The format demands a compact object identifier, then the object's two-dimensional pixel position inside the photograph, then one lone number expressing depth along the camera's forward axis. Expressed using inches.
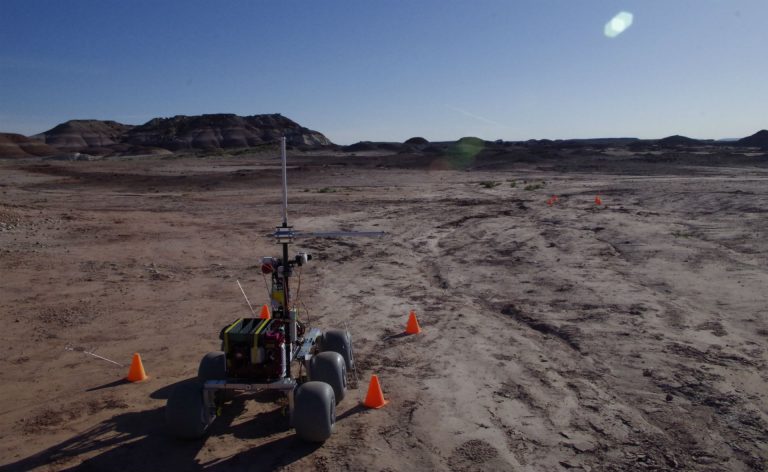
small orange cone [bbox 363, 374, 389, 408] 250.8
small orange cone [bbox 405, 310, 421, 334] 350.3
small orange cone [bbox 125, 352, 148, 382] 278.4
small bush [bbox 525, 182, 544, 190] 1233.4
